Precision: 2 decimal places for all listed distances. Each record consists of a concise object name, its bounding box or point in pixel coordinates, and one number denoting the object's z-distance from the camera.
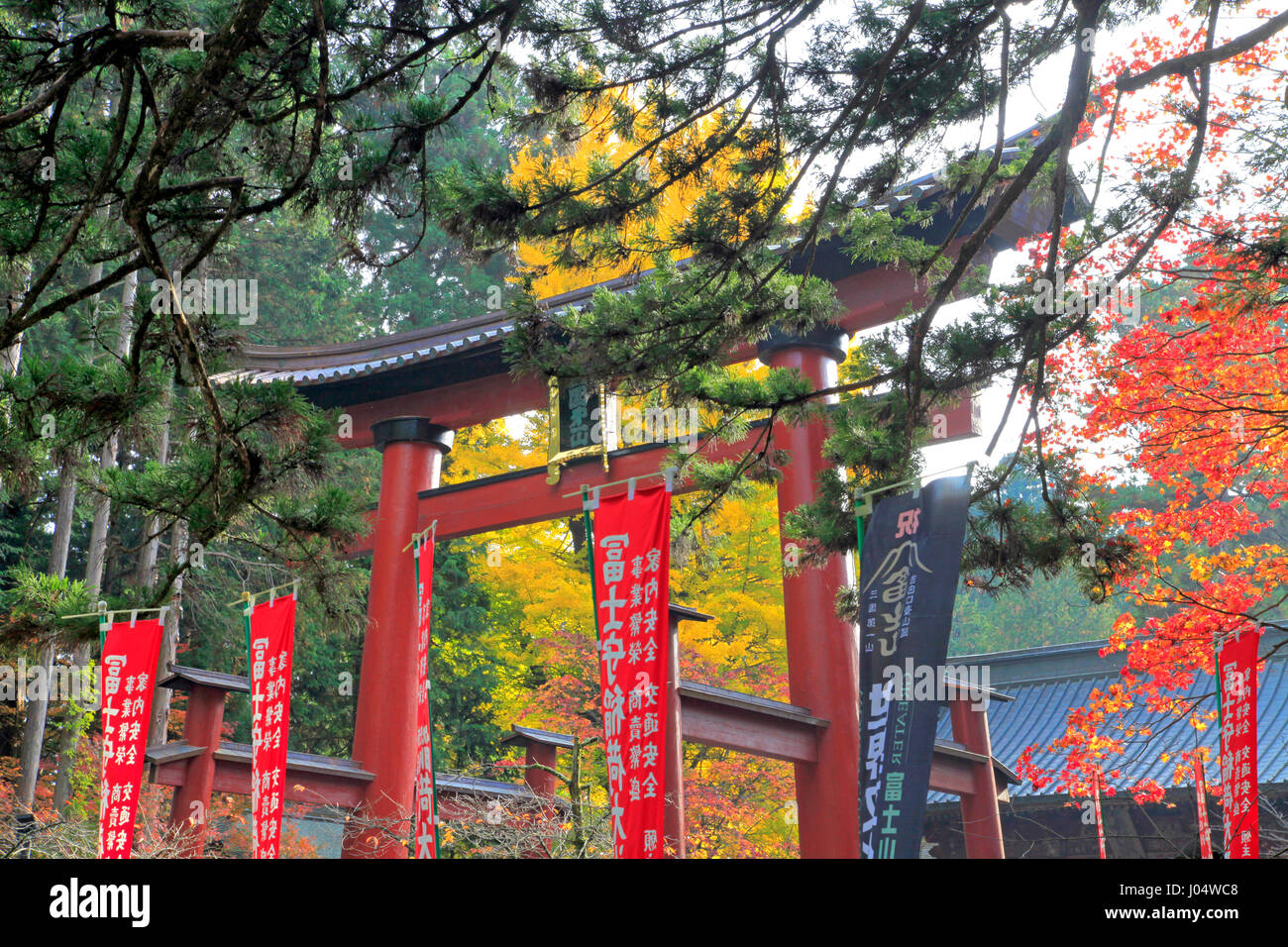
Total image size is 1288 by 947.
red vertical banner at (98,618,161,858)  7.36
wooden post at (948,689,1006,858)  9.92
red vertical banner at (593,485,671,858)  5.80
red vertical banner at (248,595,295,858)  7.80
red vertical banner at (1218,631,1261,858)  6.61
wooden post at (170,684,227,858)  8.52
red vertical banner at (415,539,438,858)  7.64
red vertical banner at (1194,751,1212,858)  9.34
